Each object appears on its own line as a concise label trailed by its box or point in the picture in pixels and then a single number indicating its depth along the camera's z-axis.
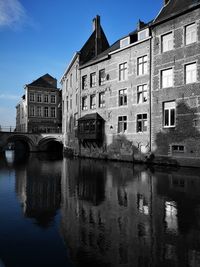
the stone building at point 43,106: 49.62
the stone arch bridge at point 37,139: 38.62
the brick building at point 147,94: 17.22
